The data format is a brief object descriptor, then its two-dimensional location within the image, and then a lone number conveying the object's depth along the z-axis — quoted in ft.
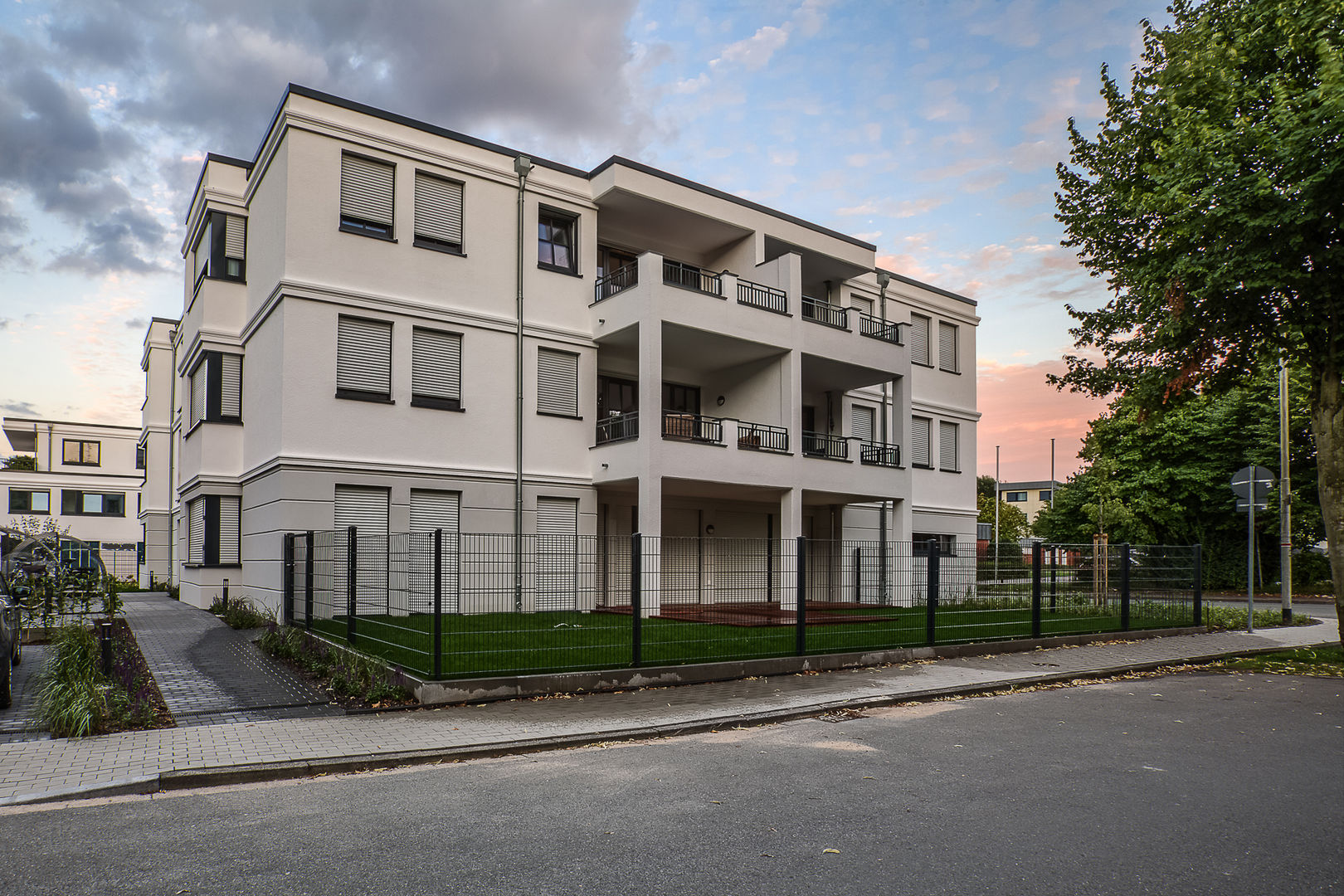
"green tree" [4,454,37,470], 218.59
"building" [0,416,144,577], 171.42
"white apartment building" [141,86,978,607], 53.62
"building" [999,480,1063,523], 349.00
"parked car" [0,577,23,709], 27.71
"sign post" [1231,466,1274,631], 56.29
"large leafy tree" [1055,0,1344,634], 37.86
